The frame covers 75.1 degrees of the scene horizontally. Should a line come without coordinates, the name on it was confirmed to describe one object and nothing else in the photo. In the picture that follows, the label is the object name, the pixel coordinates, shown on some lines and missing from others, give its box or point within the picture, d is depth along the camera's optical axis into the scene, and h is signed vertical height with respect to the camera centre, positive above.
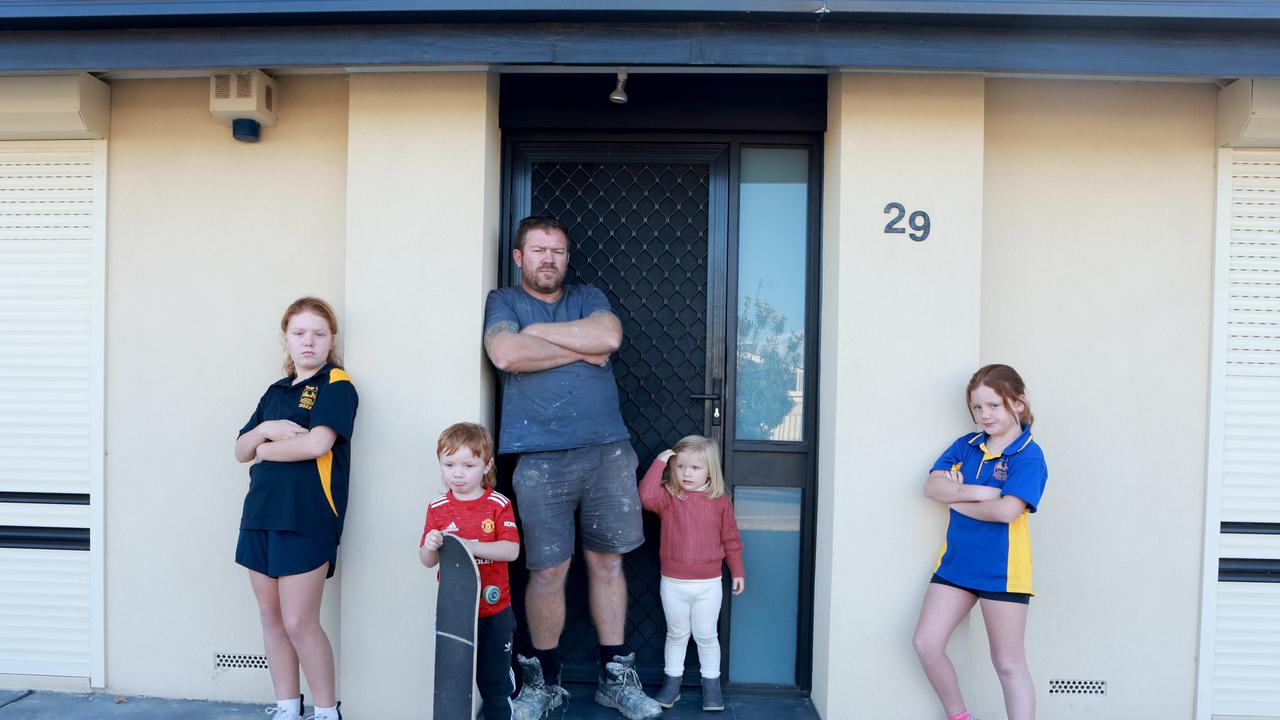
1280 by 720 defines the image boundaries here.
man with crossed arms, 3.47 -0.45
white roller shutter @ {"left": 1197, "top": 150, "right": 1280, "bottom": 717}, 3.65 -0.44
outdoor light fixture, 3.42 +1.06
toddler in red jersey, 3.19 -0.74
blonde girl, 3.59 -0.88
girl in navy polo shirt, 3.23 -0.64
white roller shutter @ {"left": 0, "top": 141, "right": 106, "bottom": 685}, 3.87 -0.37
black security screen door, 3.93 +0.34
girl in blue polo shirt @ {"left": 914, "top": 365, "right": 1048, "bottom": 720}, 3.16 -0.71
